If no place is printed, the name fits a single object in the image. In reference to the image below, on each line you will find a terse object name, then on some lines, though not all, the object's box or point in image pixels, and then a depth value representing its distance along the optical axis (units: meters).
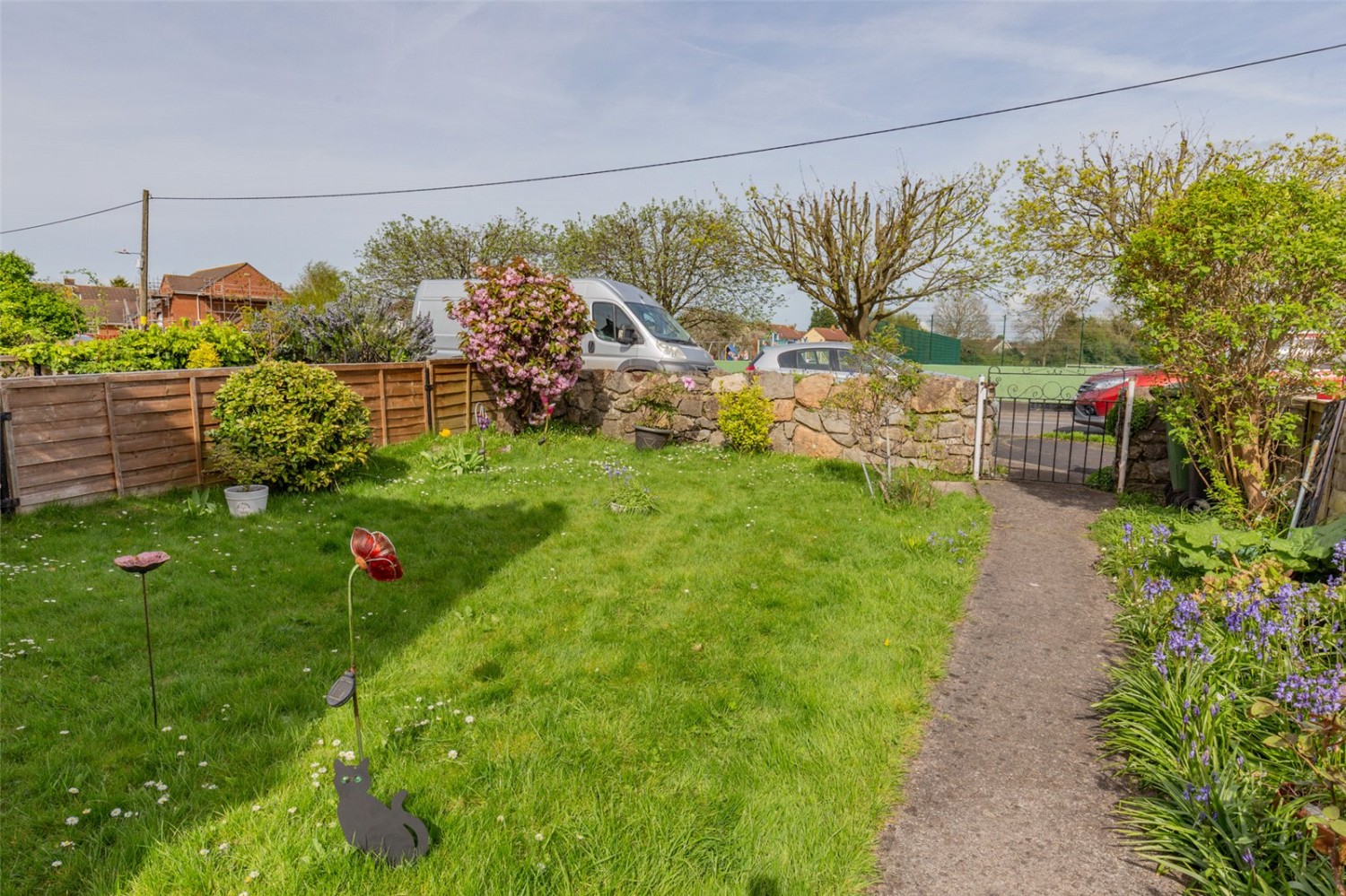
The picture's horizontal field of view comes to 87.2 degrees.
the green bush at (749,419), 11.34
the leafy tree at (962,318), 19.95
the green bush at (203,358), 9.70
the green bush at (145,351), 8.74
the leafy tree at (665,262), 27.58
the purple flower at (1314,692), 2.81
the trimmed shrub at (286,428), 7.93
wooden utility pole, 23.80
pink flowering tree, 11.56
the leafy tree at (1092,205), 14.02
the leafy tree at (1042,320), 16.78
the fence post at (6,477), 6.77
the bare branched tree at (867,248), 18.55
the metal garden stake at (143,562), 3.13
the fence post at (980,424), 9.89
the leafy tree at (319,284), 39.00
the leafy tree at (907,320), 23.08
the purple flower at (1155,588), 4.38
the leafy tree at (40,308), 22.14
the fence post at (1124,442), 8.69
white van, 13.23
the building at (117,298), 47.06
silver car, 12.38
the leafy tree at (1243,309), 5.86
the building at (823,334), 60.19
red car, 14.58
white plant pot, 7.51
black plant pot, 11.80
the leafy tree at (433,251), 29.52
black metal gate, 10.41
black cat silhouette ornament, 2.49
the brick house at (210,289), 48.70
